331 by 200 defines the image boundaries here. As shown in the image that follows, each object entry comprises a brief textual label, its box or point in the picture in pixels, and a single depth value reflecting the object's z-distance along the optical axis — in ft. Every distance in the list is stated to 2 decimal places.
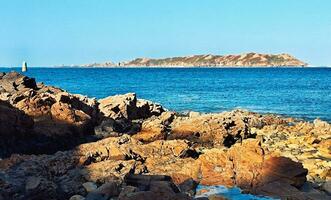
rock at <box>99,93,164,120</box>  97.46
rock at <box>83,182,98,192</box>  45.96
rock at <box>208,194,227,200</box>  42.88
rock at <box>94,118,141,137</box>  76.98
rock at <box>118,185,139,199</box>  42.05
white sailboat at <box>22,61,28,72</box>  544.99
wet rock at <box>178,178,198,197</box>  45.91
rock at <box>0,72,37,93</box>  98.12
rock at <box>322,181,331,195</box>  48.42
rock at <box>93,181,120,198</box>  43.95
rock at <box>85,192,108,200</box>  42.88
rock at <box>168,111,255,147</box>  76.28
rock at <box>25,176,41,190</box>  44.09
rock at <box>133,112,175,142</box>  75.05
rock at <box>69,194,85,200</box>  43.47
